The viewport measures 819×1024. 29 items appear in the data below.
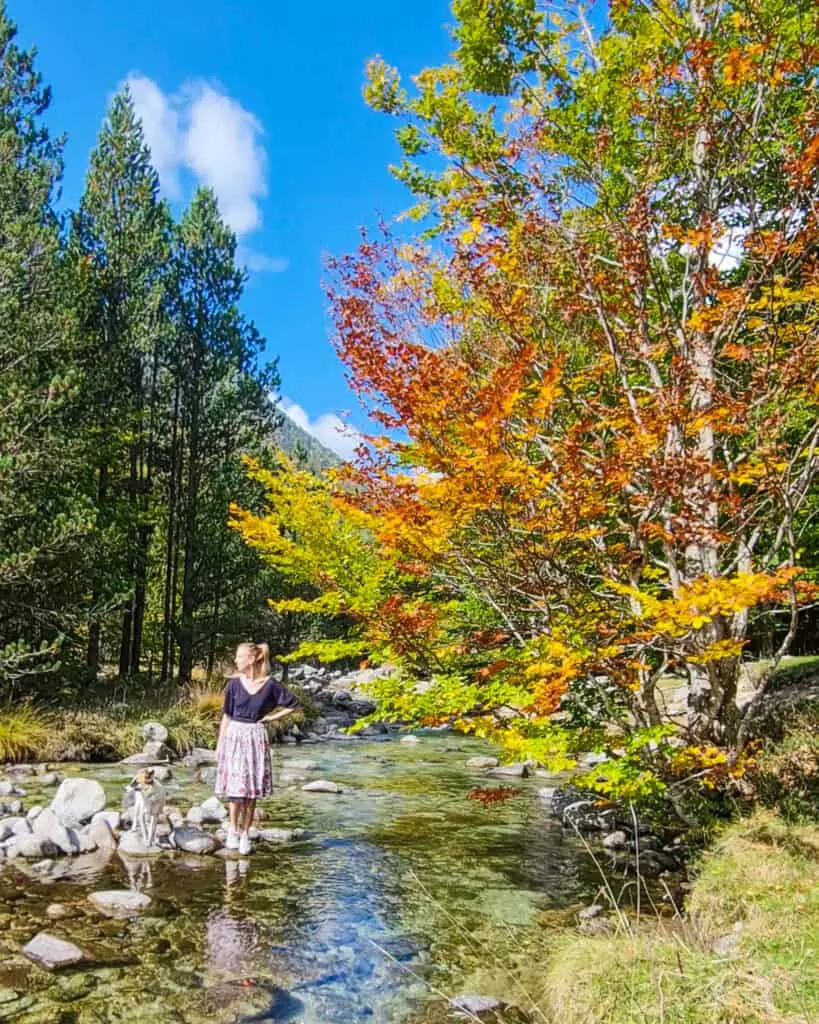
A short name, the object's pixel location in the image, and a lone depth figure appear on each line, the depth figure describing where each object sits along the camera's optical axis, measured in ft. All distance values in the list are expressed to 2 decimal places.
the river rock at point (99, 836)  22.41
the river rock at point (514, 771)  38.11
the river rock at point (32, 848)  21.25
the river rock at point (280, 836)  24.44
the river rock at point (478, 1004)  12.99
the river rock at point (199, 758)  40.57
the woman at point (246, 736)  22.13
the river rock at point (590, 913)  17.53
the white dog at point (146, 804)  22.20
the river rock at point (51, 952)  14.12
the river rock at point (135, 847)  22.01
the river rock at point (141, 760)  39.49
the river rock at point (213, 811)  26.78
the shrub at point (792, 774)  20.51
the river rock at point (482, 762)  42.62
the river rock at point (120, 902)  17.22
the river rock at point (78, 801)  24.86
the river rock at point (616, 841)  24.18
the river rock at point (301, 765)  39.80
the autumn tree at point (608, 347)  18.56
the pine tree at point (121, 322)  54.13
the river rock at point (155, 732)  42.65
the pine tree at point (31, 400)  41.22
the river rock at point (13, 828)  22.61
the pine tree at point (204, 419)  66.13
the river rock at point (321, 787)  33.47
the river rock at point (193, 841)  22.56
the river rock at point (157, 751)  40.95
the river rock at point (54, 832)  21.71
